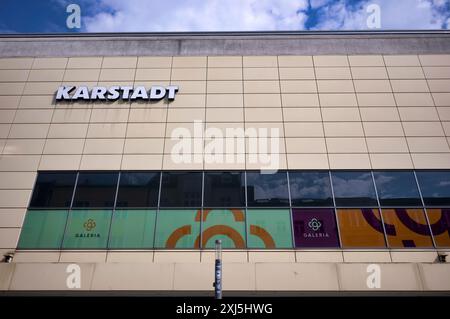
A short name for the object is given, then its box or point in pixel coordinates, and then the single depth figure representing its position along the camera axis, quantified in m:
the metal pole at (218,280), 8.62
